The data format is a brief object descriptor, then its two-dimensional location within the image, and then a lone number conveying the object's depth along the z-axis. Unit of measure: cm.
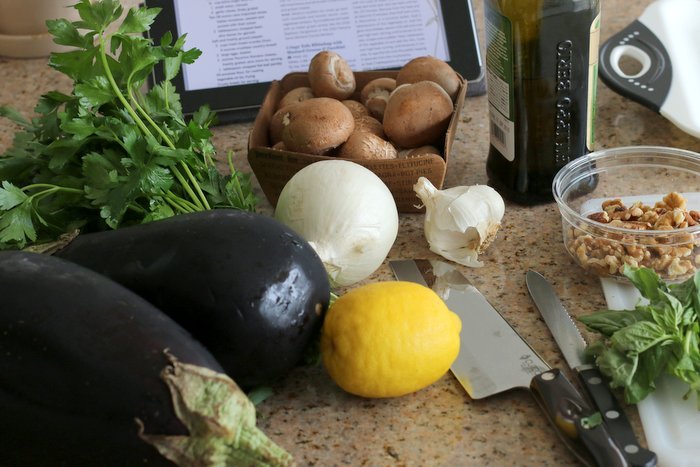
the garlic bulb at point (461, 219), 103
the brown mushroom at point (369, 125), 114
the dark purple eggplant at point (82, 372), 66
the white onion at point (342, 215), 97
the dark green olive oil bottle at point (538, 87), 102
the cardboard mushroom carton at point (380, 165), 108
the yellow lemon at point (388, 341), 80
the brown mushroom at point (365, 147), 108
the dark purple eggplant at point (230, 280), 78
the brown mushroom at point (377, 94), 119
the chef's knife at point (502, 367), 75
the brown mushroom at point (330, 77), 122
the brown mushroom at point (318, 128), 109
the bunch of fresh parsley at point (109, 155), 95
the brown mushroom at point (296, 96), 122
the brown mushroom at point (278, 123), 115
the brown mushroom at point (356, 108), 117
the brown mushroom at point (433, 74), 118
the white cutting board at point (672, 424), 75
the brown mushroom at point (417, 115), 111
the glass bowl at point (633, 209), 96
